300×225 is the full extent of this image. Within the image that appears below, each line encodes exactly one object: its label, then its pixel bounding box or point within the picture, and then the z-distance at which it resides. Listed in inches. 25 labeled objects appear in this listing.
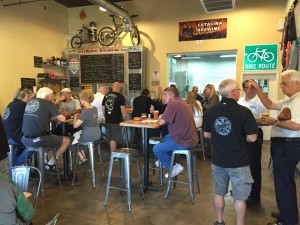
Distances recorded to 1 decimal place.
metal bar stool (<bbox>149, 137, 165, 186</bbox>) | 149.9
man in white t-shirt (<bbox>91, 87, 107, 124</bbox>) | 227.1
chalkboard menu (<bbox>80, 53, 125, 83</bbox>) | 315.6
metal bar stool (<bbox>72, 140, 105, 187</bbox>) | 150.8
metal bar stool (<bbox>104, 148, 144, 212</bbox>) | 122.7
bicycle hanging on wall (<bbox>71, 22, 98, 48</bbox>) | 332.5
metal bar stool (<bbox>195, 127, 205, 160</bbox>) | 205.6
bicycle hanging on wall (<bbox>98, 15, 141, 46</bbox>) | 316.1
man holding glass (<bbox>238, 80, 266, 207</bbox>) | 122.5
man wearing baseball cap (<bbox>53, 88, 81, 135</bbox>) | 205.3
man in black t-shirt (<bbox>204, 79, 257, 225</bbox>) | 86.6
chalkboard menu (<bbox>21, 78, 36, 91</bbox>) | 281.1
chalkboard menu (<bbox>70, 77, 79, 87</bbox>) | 335.0
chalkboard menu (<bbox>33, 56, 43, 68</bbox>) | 297.5
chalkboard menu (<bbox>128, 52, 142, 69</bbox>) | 305.0
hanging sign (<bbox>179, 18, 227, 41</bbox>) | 289.7
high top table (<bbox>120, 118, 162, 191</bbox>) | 131.0
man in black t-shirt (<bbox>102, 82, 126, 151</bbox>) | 204.5
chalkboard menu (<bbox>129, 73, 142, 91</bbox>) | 306.3
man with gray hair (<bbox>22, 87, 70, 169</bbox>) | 139.7
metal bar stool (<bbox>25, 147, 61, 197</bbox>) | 139.5
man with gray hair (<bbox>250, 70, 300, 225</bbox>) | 92.0
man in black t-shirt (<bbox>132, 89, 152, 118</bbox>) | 224.2
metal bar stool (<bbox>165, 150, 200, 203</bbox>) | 131.3
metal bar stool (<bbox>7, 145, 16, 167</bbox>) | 151.6
